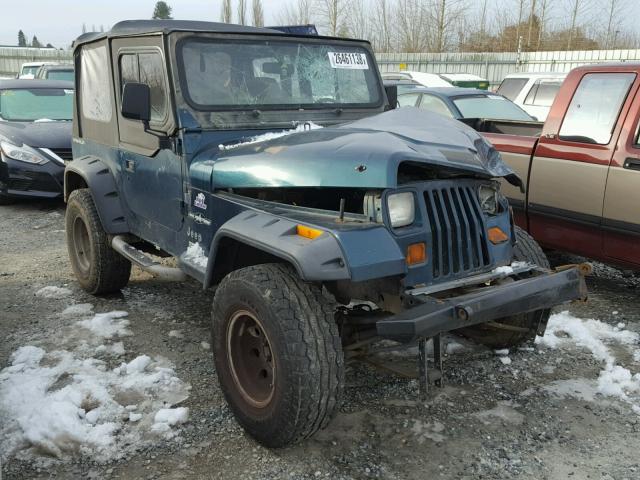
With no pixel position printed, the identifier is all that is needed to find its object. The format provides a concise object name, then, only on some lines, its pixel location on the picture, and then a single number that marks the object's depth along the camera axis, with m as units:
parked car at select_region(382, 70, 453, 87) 15.80
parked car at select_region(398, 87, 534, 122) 8.65
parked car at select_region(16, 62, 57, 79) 17.14
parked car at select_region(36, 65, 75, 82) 13.92
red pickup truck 4.59
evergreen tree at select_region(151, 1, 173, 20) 53.38
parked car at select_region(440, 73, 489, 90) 16.29
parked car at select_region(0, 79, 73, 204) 8.05
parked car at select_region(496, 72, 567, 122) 11.38
